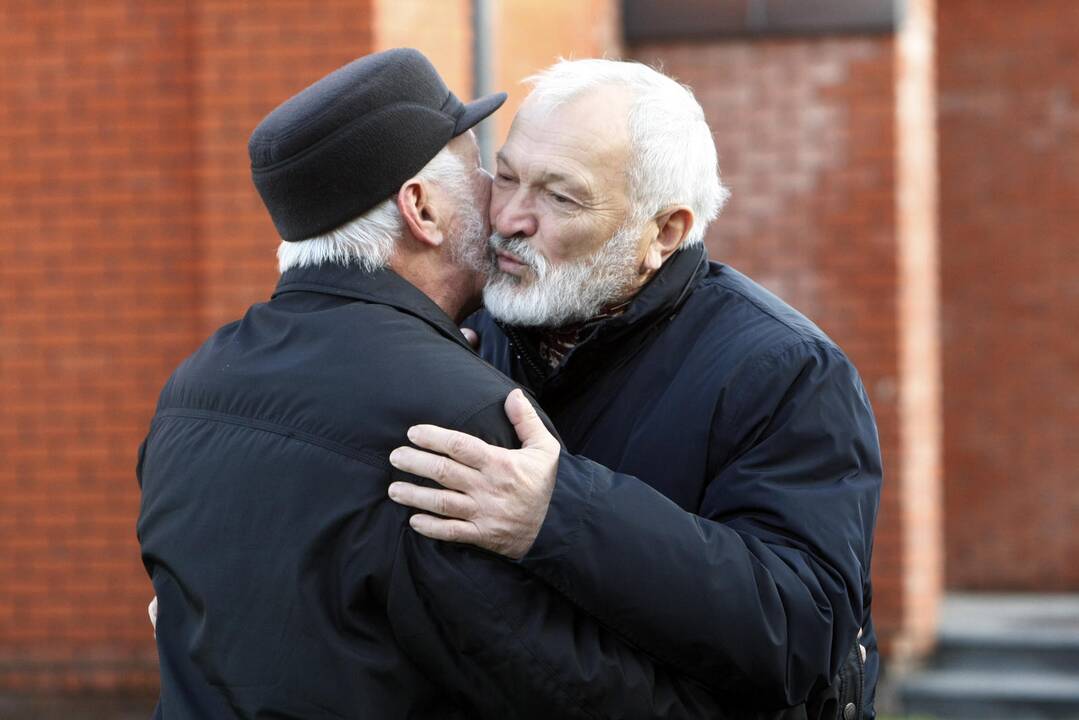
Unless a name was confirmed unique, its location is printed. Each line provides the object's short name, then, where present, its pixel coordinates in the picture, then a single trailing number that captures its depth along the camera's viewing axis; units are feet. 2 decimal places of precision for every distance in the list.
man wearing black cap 13.33
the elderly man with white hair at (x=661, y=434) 13.49
